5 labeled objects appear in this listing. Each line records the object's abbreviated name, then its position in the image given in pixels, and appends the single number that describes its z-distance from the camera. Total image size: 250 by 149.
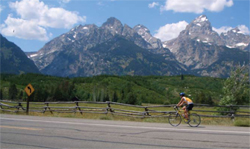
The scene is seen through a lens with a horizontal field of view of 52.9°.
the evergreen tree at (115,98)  147.50
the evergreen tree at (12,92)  144.00
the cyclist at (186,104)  14.48
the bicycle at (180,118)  14.33
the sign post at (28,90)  25.20
